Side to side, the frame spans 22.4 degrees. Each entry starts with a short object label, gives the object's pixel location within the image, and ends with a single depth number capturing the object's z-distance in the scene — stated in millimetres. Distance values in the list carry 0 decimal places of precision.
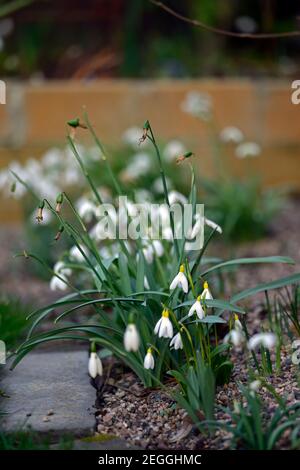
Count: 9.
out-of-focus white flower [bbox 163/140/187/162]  4461
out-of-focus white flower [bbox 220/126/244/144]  4336
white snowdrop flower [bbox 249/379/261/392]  2095
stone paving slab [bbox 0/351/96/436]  2236
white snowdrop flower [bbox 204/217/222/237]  2539
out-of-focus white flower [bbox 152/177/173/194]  4367
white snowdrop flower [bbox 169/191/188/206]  2910
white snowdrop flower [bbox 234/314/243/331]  2266
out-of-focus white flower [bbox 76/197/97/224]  3205
